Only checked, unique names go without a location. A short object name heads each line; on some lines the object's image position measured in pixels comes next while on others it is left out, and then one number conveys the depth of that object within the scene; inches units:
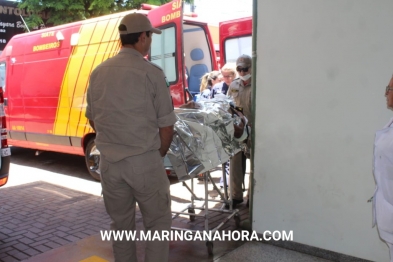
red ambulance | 226.1
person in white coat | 79.9
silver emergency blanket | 129.6
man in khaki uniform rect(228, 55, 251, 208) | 187.2
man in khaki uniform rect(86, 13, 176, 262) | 102.3
